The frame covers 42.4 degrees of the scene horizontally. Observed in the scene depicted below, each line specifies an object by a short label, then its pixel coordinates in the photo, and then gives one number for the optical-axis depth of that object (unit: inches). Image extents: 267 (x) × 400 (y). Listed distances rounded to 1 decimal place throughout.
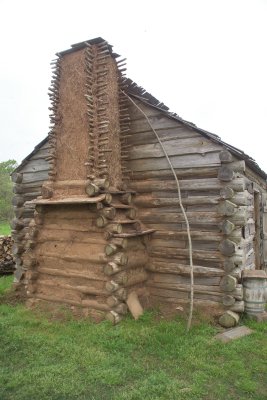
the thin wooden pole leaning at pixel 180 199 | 281.9
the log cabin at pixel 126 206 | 292.0
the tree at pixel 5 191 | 1403.8
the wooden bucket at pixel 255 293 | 289.7
